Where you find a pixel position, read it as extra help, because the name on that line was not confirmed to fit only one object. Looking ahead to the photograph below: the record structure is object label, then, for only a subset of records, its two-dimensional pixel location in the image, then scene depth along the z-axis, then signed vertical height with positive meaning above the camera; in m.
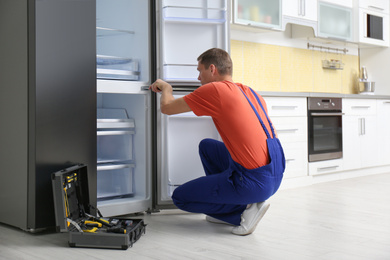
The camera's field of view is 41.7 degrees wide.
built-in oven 4.78 +0.02
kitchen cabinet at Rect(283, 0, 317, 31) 4.86 +1.17
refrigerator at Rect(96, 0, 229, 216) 3.31 +0.25
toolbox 2.45 -0.46
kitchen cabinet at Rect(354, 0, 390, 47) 5.75 +1.27
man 2.70 -0.06
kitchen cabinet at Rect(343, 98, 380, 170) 5.21 -0.03
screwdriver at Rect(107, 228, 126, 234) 2.46 -0.47
